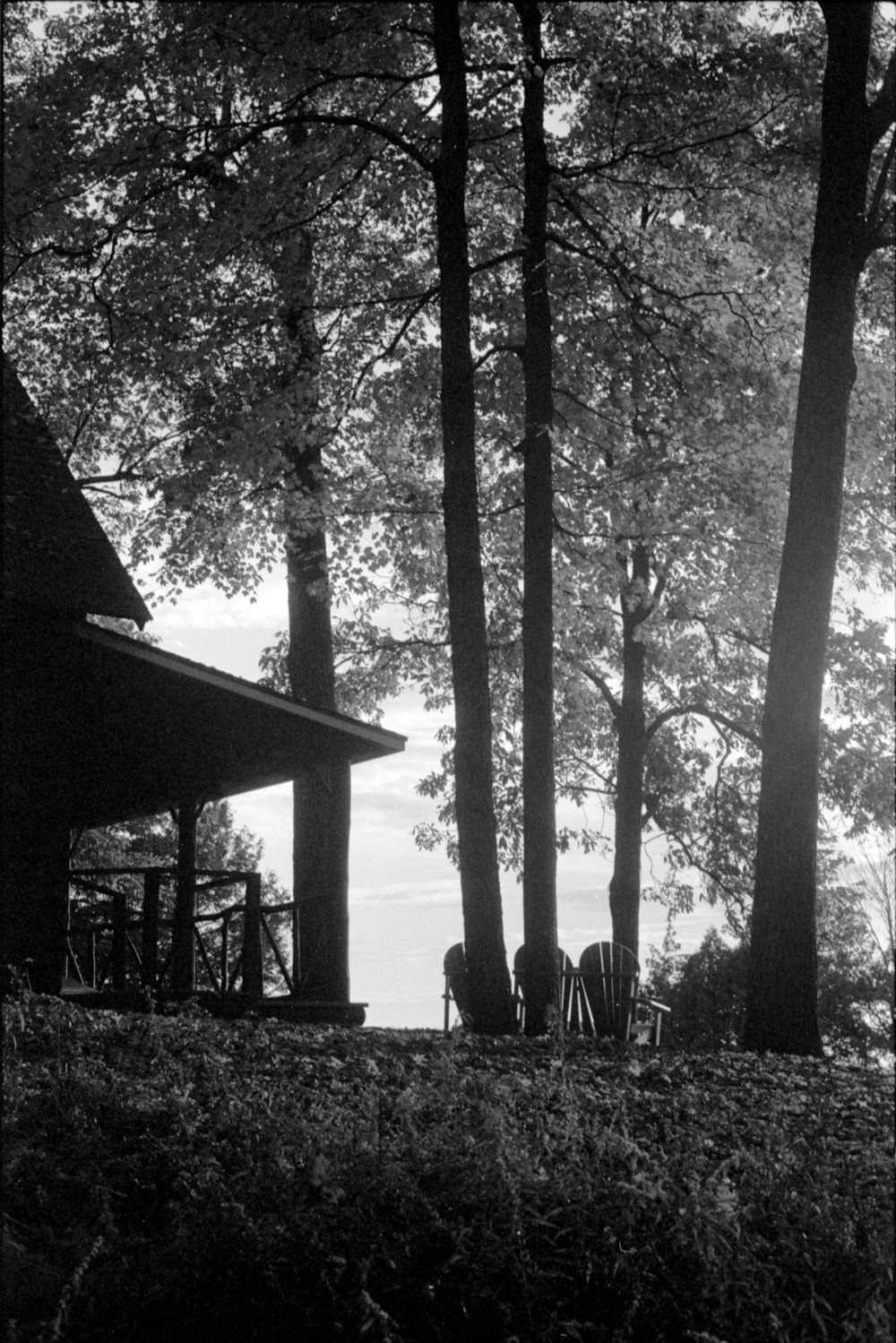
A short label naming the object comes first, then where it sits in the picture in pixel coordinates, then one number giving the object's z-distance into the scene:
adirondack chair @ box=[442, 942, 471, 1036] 15.90
